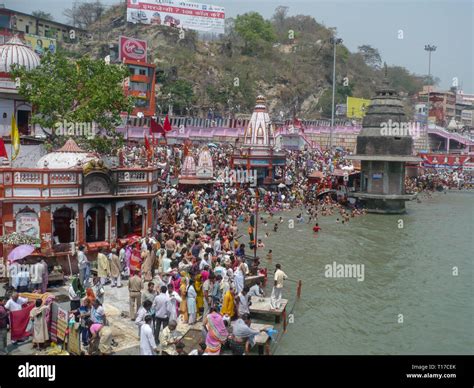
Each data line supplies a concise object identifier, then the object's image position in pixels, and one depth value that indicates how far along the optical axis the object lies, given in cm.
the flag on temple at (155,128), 2491
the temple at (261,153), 4016
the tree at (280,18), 11476
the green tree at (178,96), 6525
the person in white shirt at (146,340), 973
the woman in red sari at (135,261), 1548
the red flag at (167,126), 2571
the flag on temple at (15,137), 1755
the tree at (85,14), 9744
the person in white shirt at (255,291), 1527
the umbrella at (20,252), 1410
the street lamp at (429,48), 6509
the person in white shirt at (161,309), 1150
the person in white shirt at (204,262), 1447
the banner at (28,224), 1692
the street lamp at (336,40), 5169
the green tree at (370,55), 12688
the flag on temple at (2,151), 1722
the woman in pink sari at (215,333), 1054
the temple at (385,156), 3666
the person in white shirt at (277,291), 1416
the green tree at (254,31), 8888
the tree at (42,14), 8406
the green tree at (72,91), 2334
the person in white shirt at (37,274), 1393
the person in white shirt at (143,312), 1074
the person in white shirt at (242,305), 1250
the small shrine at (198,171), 3331
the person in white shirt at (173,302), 1164
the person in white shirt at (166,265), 1517
